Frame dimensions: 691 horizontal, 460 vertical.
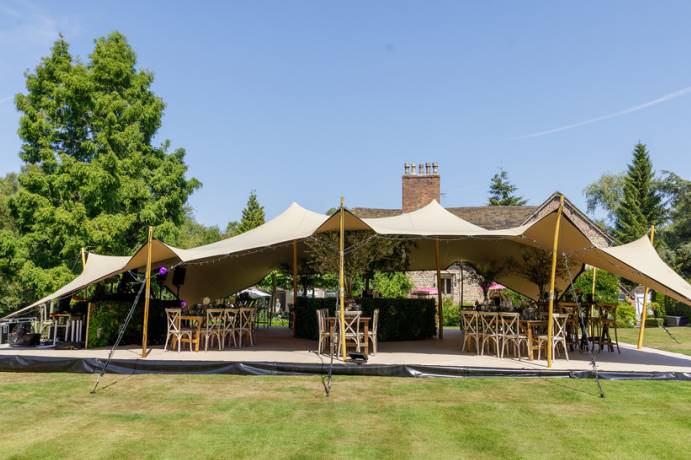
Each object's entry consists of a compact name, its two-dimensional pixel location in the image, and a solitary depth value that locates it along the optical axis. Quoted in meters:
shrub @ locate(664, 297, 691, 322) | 22.20
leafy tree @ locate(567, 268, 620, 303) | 19.14
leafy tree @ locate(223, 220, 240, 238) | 40.62
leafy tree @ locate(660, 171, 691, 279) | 33.31
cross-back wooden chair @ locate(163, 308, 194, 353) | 8.77
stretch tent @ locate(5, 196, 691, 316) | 8.11
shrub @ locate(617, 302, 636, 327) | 18.86
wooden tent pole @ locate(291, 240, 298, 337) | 12.44
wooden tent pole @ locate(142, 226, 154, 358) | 7.89
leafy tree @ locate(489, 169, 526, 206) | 44.50
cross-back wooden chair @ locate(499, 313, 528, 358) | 8.09
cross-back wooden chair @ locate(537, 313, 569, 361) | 7.75
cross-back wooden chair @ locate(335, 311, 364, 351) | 8.06
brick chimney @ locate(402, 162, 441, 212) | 21.98
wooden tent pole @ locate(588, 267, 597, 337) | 9.76
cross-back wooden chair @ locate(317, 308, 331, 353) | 8.52
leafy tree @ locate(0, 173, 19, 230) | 24.36
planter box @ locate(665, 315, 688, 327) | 21.72
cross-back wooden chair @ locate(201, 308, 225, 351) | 8.88
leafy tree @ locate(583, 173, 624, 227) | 42.09
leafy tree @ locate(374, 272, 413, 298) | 20.95
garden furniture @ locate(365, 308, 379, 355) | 8.36
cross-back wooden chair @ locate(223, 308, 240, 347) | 9.24
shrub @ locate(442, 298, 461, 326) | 19.69
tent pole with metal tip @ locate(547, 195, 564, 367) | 7.18
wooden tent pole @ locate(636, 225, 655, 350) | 9.48
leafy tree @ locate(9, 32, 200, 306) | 15.32
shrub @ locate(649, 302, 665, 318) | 23.11
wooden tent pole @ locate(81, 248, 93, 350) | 9.23
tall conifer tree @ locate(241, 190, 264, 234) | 30.92
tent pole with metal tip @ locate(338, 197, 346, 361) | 7.85
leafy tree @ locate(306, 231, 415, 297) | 10.12
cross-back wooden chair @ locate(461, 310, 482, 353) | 8.75
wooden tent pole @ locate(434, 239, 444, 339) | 11.91
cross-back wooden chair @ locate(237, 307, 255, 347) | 9.71
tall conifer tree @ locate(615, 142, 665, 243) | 32.81
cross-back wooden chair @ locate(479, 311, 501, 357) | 8.30
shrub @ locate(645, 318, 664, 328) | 20.25
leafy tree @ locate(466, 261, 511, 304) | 12.37
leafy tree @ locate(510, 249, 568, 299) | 10.11
